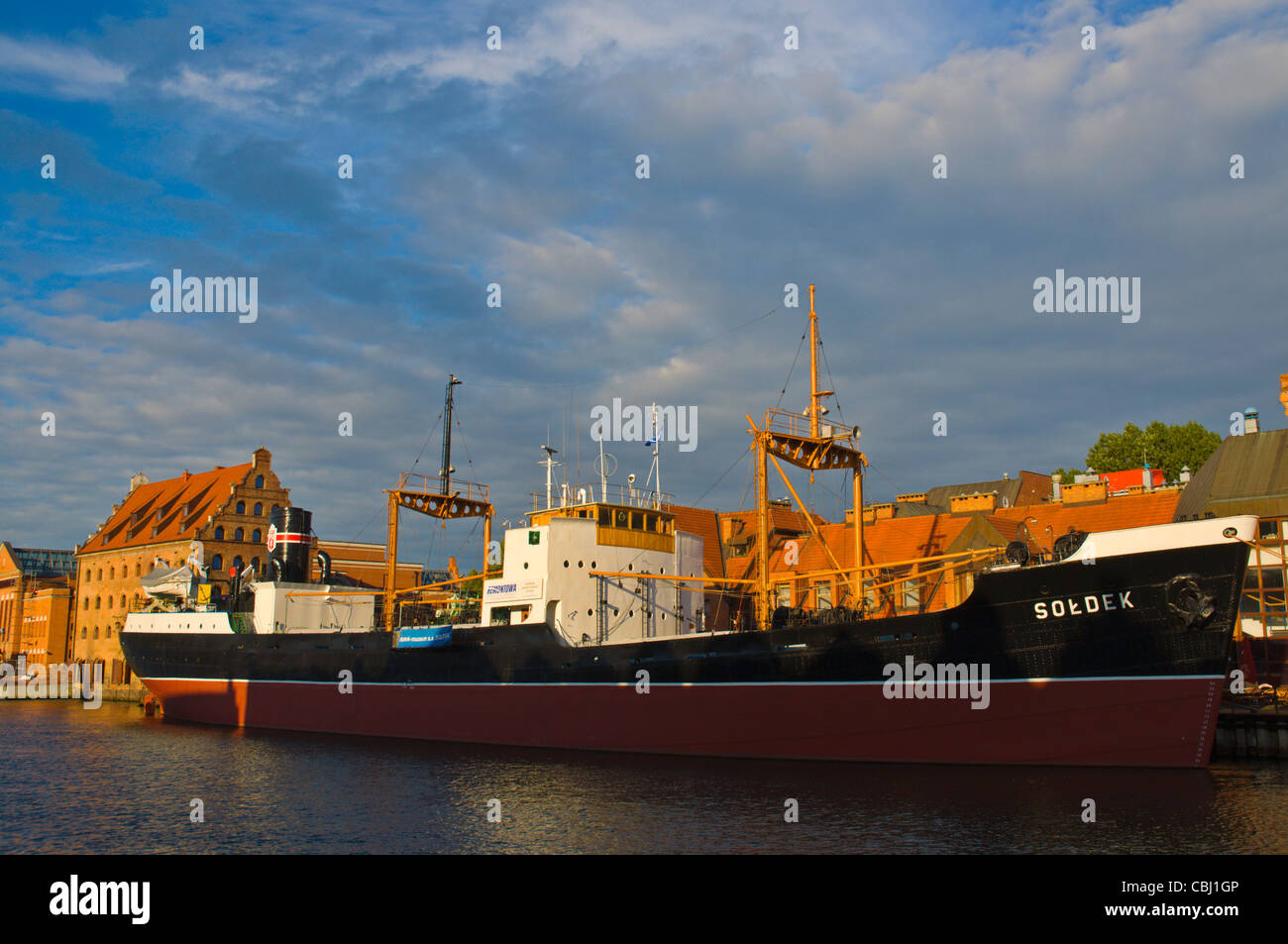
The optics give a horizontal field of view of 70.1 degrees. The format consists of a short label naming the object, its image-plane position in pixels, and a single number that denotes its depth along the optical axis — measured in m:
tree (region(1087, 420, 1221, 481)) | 60.94
